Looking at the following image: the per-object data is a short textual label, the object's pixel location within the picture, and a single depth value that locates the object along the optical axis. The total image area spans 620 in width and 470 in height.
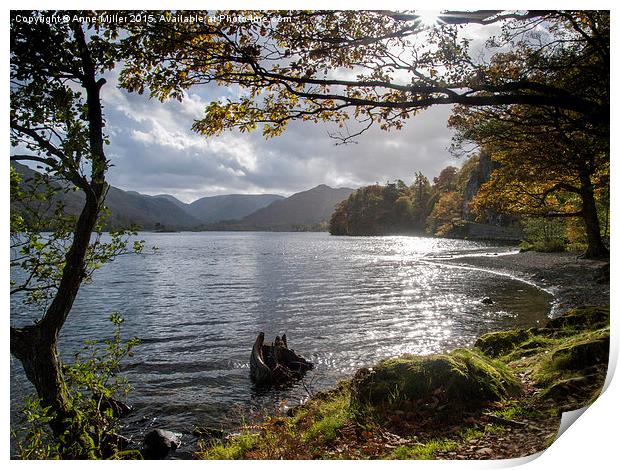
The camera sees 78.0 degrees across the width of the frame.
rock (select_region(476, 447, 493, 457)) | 4.31
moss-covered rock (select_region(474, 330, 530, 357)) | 7.47
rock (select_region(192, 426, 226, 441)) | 6.81
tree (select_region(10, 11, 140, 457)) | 4.62
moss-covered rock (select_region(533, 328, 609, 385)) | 5.13
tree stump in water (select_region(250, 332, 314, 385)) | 8.71
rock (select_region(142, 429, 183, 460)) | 6.46
